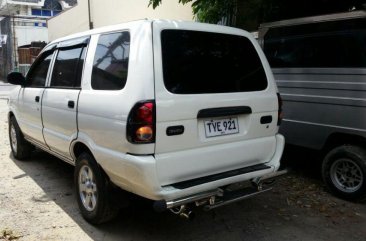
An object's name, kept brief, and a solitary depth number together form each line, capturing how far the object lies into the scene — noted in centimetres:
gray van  459
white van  309
